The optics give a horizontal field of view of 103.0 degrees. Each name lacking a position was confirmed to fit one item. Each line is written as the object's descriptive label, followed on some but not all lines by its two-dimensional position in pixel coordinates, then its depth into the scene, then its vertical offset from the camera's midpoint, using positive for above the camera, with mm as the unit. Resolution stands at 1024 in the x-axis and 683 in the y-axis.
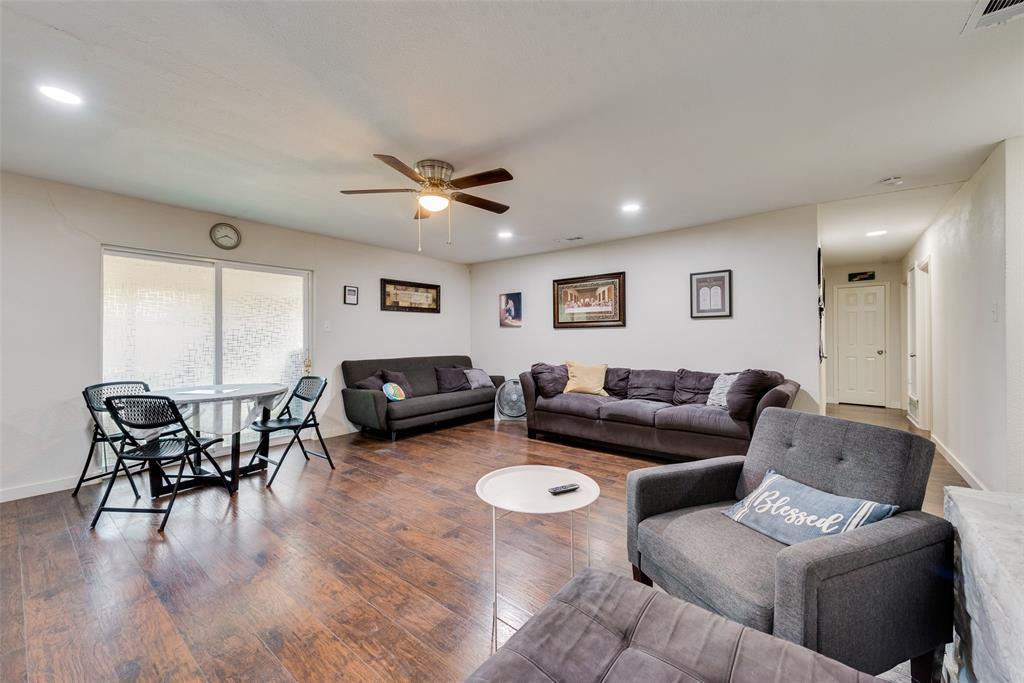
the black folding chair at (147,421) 2531 -499
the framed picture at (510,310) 6254 +481
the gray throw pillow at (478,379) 5977 -567
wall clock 4047 +1071
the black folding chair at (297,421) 3537 -728
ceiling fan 2568 +1036
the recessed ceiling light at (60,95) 2021 +1261
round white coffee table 1607 -655
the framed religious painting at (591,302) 5250 +524
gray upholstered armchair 1102 -693
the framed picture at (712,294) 4410 +504
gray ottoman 885 -724
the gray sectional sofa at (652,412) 3529 -712
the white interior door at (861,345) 6547 -96
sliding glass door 3596 +205
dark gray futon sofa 4641 -753
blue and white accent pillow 1339 -610
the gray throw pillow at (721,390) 3983 -498
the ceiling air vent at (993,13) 1514 +1248
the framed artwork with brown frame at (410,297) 5644 +646
